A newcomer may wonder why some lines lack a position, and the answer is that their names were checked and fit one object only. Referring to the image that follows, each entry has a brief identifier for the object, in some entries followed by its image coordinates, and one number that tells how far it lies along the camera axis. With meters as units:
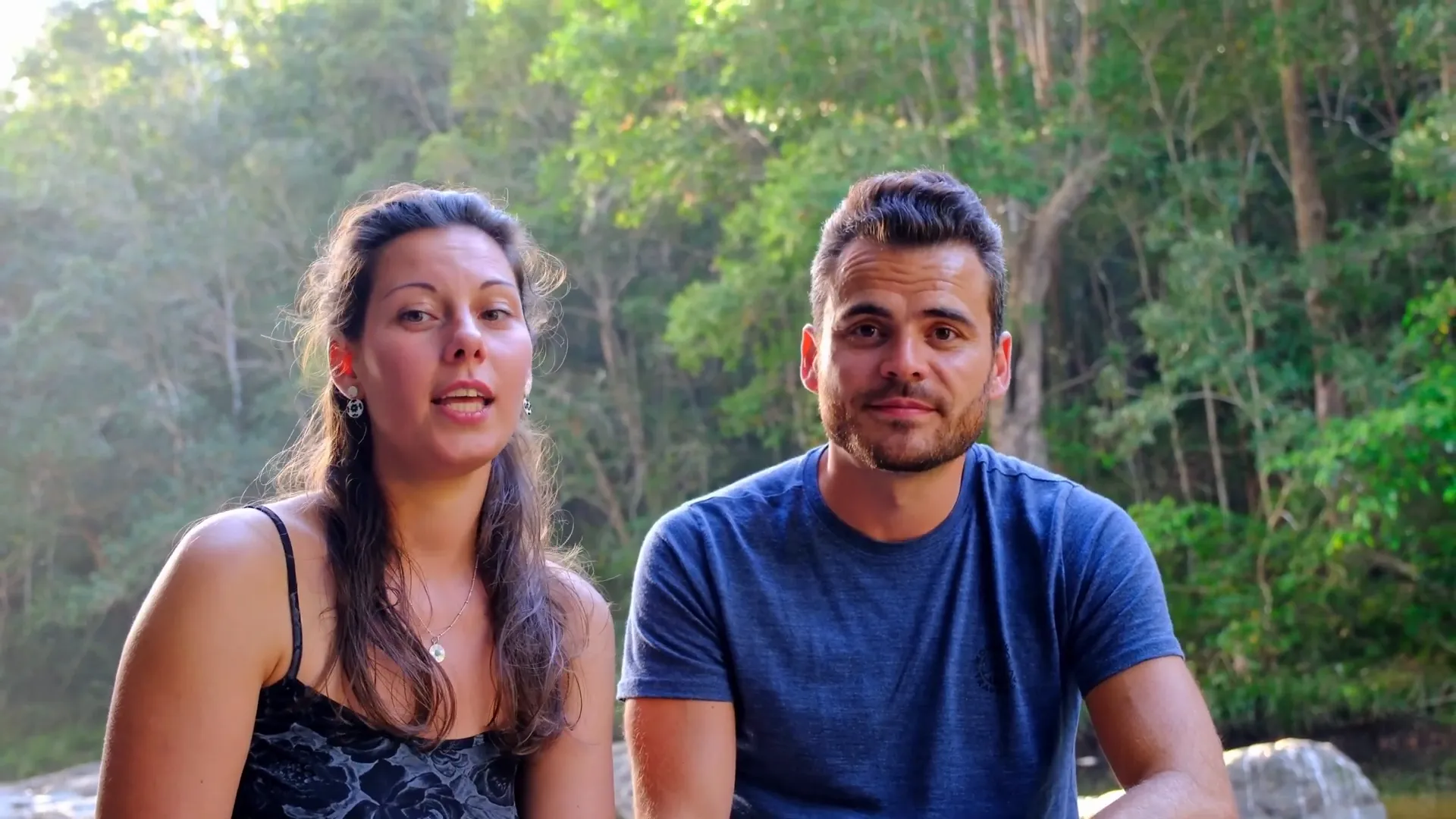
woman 1.47
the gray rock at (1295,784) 6.18
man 1.77
